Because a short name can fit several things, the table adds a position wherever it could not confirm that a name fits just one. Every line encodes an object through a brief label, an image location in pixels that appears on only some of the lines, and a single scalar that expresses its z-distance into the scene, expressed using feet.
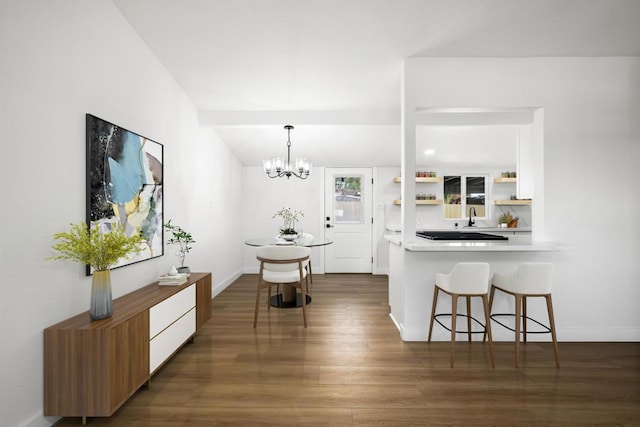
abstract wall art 6.79
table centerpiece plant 13.56
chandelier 13.29
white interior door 19.07
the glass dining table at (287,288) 12.69
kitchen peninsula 9.33
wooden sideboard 5.43
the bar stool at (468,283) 8.00
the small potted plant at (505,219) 17.90
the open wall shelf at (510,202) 17.70
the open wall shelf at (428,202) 17.60
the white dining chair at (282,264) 10.73
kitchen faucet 17.85
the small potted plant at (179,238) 9.66
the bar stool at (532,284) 7.88
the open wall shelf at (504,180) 17.42
